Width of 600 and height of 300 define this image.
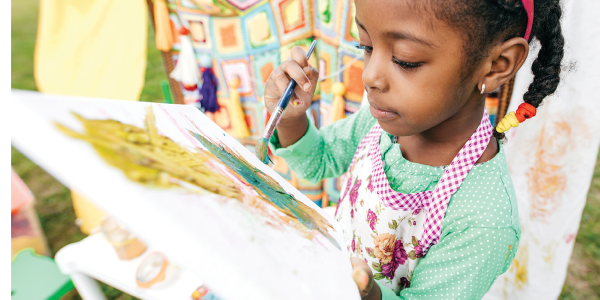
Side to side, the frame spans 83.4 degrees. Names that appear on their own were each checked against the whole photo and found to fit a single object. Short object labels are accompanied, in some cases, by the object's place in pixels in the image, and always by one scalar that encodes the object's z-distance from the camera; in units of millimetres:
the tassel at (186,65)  1438
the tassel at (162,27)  1402
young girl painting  477
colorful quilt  1101
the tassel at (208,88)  1456
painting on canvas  315
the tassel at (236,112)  1445
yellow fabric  1356
